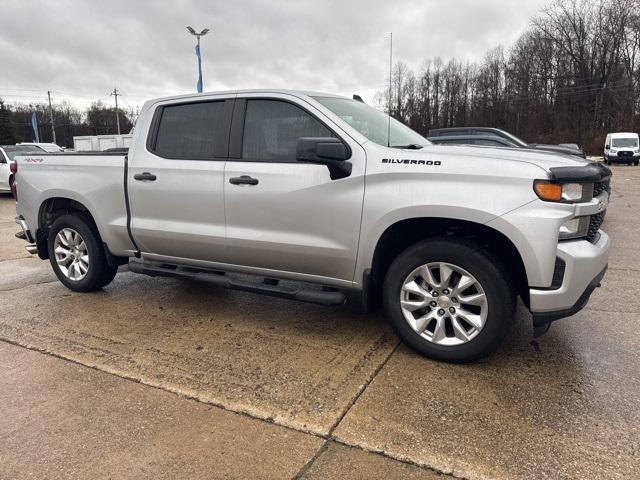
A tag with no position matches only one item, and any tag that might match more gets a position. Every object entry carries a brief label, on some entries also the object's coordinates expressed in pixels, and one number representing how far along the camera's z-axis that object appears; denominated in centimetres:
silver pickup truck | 305
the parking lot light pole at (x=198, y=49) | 1898
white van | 3193
